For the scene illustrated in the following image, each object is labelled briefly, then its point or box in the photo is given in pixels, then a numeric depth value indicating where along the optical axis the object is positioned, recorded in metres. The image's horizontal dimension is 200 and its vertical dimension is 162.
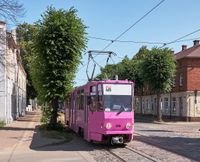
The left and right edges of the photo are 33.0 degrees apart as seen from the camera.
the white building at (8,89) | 19.47
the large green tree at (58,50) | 22.50
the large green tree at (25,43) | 51.00
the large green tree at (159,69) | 39.20
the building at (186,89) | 40.82
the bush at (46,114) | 23.55
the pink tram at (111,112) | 14.93
